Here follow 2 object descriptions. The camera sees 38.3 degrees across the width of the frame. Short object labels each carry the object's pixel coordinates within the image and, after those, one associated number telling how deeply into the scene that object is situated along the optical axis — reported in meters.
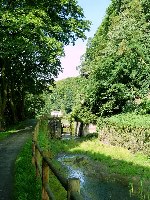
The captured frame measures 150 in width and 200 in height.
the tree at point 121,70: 19.07
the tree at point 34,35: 16.46
